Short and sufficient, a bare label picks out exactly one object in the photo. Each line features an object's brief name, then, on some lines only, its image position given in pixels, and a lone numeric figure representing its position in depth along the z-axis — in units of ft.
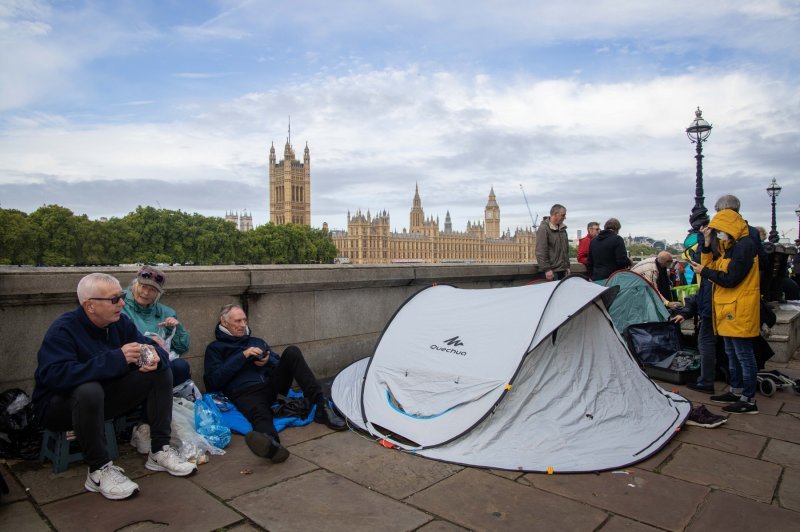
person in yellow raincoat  17.44
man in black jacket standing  27.12
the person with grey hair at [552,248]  28.91
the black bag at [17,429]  12.83
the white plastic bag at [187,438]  13.19
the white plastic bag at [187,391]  15.14
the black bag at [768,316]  20.65
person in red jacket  33.74
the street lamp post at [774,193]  72.84
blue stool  12.27
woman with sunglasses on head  14.83
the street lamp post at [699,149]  45.25
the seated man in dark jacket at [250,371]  15.85
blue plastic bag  14.21
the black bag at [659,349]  22.31
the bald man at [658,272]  27.55
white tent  13.87
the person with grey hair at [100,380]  11.35
